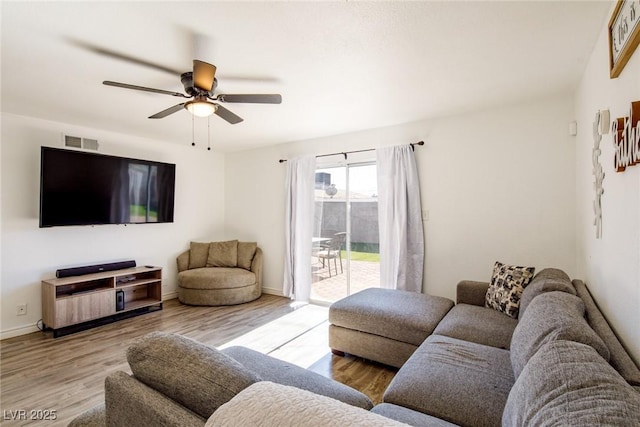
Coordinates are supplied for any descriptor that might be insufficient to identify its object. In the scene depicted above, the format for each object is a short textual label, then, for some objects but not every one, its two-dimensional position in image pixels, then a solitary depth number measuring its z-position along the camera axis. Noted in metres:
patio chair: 4.26
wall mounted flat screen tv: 3.23
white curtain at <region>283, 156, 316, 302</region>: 4.36
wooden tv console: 3.18
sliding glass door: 3.99
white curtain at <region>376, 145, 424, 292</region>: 3.46
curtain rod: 3.50
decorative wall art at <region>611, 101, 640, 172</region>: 1.15
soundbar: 3.43
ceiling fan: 2.08
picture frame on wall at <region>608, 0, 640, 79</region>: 1.16
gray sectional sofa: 0.70
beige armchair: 4.21
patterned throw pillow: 2.34
